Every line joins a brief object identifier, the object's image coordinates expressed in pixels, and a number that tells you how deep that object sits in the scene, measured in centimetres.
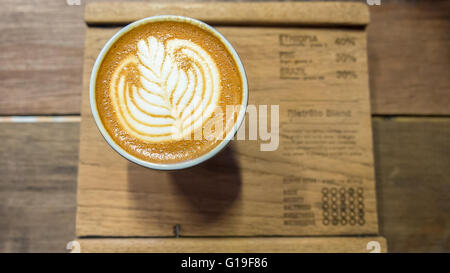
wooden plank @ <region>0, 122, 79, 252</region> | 33
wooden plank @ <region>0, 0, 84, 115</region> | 34
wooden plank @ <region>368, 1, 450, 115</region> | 34
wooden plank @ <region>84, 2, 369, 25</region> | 32
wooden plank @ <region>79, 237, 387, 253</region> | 30
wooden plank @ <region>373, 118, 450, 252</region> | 33
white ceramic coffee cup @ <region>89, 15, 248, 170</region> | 26
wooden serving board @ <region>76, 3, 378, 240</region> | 31
